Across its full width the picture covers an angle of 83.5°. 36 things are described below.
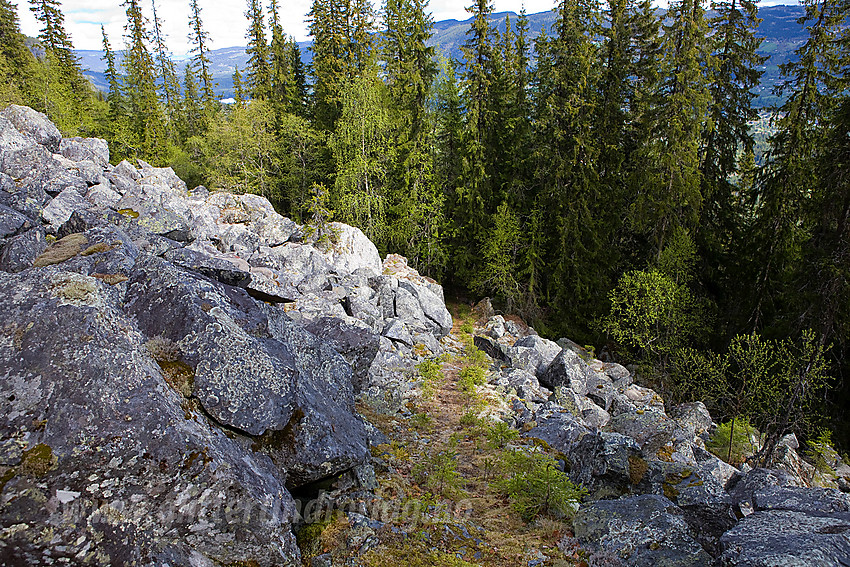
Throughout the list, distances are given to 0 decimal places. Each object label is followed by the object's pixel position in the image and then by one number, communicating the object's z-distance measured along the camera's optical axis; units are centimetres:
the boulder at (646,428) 1069
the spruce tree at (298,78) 3742
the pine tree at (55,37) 4342
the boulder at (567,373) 1528
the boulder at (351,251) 1948
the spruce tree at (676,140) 2056
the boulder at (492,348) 1731
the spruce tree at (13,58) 3294
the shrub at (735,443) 1460
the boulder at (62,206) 1406
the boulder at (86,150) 2356
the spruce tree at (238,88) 3749
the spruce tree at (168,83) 4497
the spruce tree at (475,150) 2491
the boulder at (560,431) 1008
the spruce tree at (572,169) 2347
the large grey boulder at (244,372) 522
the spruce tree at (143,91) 3628
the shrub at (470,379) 1323
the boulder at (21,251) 679
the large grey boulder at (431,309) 1828
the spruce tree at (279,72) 3562
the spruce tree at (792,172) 1911
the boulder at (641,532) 591
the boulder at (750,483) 670
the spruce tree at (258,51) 3659
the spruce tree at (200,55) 4288
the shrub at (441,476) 801
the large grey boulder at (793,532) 478
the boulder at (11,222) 824
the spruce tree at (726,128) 2298
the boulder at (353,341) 1046
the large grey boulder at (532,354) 1648
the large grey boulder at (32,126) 2294
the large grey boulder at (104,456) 367
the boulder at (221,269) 725
